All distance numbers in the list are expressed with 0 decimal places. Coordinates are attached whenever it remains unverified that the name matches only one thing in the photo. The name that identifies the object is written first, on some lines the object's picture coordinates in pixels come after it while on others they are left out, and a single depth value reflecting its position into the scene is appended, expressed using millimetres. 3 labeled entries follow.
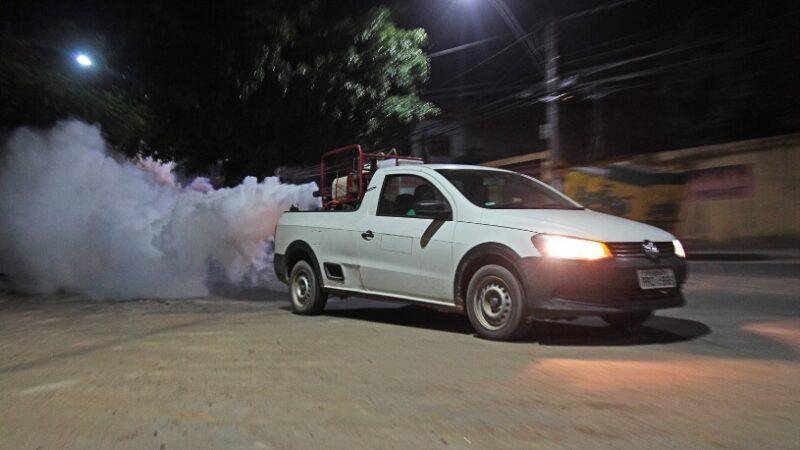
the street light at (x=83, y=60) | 10273
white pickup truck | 5449
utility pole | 14367
